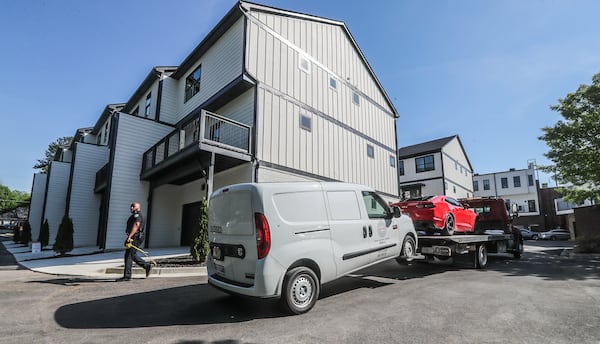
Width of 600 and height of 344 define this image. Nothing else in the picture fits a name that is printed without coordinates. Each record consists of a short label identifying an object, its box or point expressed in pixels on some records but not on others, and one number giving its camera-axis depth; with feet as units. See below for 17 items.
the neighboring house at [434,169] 93.50
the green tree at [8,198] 203.63
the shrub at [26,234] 66.64
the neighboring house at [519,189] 131.03
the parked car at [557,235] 101.96
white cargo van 12.74
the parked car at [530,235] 106.46
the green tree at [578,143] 49.29
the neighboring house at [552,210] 125.08
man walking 21.97
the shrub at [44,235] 51.60
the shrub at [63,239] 36.45
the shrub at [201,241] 27.45
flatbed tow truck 23.62
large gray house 38.63
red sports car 25.31
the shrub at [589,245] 45.62
